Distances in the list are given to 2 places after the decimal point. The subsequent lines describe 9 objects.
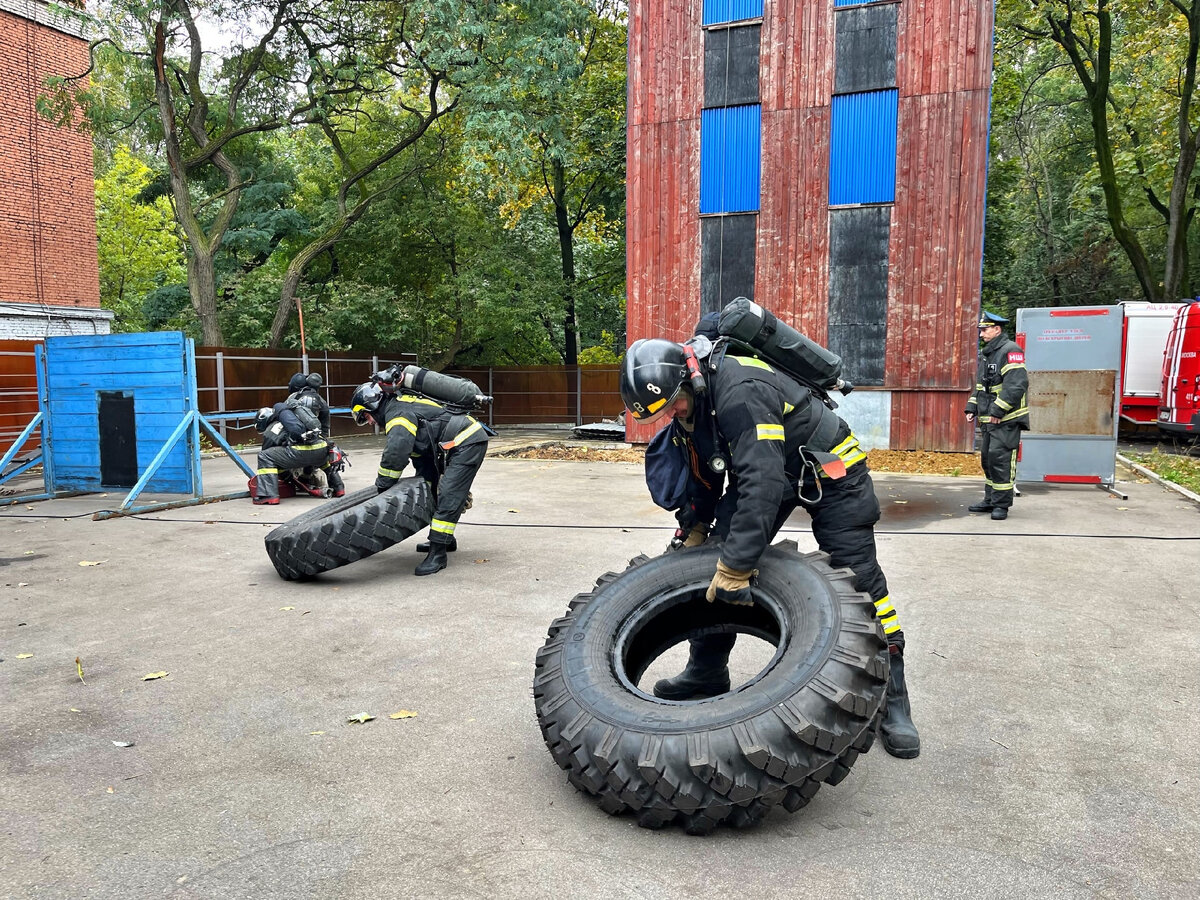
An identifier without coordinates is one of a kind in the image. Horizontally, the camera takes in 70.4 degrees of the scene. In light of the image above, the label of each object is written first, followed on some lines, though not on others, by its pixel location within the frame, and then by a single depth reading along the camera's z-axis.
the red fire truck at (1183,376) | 14.05
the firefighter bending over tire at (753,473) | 3.07
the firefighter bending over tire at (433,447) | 6.41
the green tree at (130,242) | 33.84
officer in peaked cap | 8.20
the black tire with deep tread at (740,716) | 2.57
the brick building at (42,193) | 15.78
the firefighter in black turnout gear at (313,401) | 10.17
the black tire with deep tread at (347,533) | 5.87
